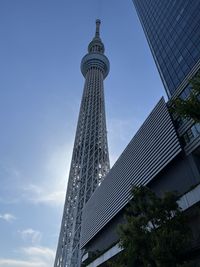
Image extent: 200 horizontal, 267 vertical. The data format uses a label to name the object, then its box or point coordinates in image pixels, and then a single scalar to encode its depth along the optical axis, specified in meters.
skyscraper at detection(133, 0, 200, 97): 32.88
